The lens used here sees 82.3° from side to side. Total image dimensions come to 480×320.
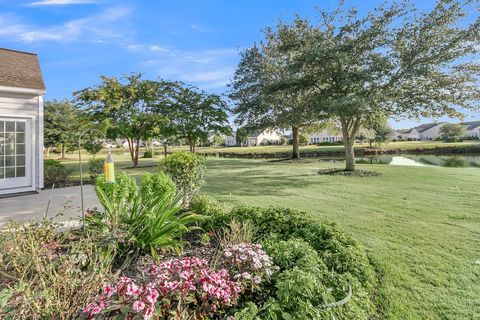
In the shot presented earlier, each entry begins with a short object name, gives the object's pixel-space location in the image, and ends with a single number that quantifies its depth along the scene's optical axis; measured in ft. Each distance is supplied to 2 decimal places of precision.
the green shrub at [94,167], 28.86
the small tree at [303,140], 143.99
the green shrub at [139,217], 9.78
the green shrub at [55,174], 29.07
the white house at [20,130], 24.18
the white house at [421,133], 217.77
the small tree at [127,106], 52.08
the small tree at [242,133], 67.44
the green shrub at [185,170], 16.31
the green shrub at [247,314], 5.88
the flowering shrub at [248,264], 7.09
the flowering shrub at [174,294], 5.34
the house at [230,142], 227.79
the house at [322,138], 215.72
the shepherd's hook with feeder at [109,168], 9.73
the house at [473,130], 196.93
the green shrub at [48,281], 5.36
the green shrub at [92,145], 54.70
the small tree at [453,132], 150.82
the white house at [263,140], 205.10
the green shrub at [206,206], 13.56
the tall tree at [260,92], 53.33
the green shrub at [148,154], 93.68
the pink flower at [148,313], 5.04
